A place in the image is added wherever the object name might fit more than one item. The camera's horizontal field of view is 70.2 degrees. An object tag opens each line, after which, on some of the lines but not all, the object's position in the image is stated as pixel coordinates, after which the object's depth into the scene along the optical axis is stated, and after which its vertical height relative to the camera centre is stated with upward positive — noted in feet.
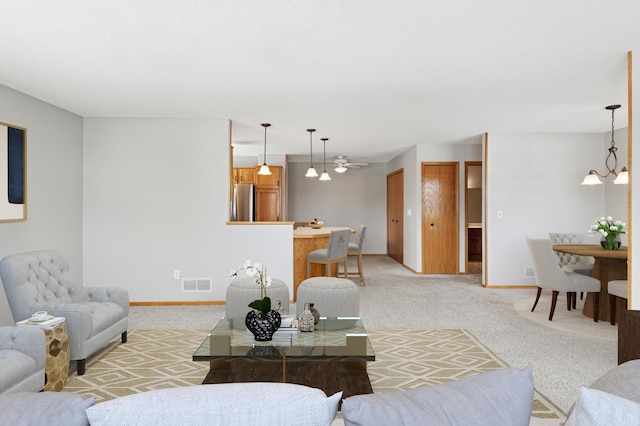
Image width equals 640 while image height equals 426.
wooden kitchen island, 21.06 -1.79
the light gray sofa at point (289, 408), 2.87 -1.28
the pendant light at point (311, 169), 24.94 +2.54
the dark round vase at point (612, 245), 16.31 -1.17
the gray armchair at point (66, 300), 10.75 -2.30
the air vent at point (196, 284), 19.33 -3.06
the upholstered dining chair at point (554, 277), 15.88 -2.32
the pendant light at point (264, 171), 23.26 +2.12
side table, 9.54 -3.03
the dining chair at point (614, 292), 14.64 -2.60
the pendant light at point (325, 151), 25.94 +4.11
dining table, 15.92 -2.19
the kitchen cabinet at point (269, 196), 31.89 +1.13
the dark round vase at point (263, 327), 9.78 -2.47
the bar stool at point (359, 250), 23.77 -2.07
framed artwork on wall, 14.11 +1.25
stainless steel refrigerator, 30.50 +0.74
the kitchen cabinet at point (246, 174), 32.40 +2.71
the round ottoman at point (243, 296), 14.39 -2.69
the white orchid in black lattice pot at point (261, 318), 9.79 -2.32
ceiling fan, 30.71 +3.28
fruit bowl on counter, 25.64 -0.73
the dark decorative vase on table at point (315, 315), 11.06 -2.53
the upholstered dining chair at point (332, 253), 20.85 -1.90
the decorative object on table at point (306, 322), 10.50 -2.55
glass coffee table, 8.84 -2.80
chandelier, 17.15 +1.64
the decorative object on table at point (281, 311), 10.88 -2.42
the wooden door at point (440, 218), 27.50 -0.35
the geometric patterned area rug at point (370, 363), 9.97 -3.82
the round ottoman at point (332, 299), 14.06 -2.70
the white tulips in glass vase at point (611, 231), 16.17 -0.66
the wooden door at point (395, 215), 32.24 -0.24
